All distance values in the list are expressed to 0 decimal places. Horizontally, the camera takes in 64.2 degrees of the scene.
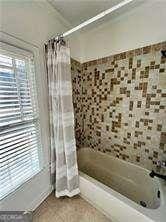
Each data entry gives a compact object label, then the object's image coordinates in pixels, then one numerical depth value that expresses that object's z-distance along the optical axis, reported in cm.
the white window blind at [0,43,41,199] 116
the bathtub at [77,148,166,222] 119
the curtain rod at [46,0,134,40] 94
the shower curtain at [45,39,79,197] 147
